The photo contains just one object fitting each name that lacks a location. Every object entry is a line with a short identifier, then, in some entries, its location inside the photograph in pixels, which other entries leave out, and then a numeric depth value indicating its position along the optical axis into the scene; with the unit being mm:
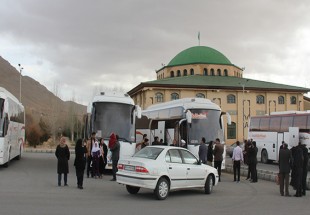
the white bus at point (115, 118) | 21047
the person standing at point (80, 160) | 15453
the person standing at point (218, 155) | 19766
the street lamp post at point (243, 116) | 76706
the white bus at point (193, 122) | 22516
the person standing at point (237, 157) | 19734
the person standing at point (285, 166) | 15375
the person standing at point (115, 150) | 18156
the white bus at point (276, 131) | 28625
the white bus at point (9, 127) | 21125
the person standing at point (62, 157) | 15945
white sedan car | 13172
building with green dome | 74562
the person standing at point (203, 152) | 19766
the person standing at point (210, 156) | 20281
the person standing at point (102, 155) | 19411
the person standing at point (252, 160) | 19500
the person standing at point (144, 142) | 22392
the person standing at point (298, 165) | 15133
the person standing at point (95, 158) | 18938
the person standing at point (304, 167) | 15438
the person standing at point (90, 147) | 19234
